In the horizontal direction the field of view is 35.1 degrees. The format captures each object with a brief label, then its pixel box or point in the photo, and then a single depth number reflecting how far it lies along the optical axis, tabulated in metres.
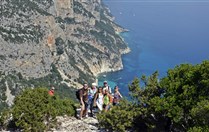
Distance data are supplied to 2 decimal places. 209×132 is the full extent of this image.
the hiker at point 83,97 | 14.16
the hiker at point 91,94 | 14.90
